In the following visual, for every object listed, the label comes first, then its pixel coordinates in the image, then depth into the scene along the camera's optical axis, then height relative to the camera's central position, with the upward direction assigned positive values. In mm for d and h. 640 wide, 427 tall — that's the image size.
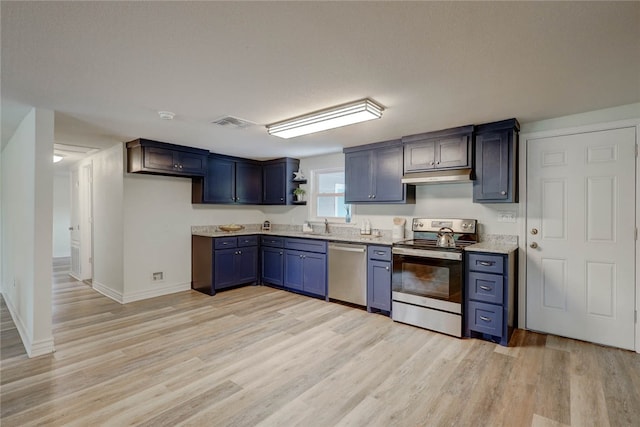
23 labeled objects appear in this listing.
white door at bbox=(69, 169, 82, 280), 5750 -296
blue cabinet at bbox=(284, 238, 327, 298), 4461 -806
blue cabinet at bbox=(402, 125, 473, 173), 3449 +734
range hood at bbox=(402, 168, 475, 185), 3419 +415
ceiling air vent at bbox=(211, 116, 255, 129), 3188 +945
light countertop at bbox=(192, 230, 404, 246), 4008 -356
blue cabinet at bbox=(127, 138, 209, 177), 4152 +741
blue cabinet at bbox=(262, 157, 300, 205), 5480 +562
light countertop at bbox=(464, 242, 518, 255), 3010 -353
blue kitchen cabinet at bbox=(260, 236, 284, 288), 5000 -797
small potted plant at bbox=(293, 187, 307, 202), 5539 +319
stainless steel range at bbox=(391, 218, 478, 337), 3225 -716
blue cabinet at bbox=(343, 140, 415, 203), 4062 +521
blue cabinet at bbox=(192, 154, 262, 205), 5012 +497
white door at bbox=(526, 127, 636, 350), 2889 -222
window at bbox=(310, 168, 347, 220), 5184 +311
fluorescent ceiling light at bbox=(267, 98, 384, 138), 2691 +889
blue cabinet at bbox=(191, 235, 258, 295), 4719 -797
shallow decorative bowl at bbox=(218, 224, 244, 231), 5359 -268
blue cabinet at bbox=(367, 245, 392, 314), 3783 -816
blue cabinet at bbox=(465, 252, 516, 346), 2994 -821
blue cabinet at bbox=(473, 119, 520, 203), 3223 +538
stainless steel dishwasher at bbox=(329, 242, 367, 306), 4020 -802
